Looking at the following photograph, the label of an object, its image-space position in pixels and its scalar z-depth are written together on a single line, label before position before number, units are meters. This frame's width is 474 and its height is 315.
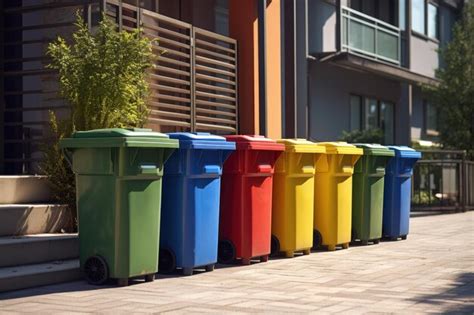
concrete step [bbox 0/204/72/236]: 8.32
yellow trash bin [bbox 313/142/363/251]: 10.73
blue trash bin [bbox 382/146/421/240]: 12.32
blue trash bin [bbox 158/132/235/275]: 8.29
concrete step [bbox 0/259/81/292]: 7.25
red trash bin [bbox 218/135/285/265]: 9.12
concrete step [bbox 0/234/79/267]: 7.69
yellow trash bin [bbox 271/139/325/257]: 9.87
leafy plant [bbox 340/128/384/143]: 20.82
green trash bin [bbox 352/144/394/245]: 11.54
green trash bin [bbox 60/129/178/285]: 7.49
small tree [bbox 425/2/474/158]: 23.81
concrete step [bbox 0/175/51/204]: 8.87
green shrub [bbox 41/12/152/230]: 9.17
